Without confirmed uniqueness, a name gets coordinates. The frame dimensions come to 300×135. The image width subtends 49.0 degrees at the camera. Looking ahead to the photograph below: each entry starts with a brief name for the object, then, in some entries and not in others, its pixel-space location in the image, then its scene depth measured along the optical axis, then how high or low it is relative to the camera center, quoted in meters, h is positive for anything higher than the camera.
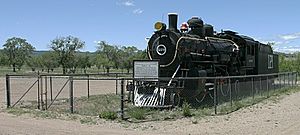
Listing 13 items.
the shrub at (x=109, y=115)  10.99 -1.63
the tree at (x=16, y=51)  84.09 +4.15
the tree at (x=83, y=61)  72.80 +1.27
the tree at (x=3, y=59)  84.91 +1.99
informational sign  13.84 -0.11
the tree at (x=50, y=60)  69.45 +1.40
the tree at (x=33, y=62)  82.20 +1.21
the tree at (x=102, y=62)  79.69 +1.12
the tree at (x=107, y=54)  80.38 +3.17
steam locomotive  13.33 +0.45
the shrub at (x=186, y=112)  11.45 -1.59
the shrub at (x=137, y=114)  11.03 -1.60
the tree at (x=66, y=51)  67.10 +3.23
